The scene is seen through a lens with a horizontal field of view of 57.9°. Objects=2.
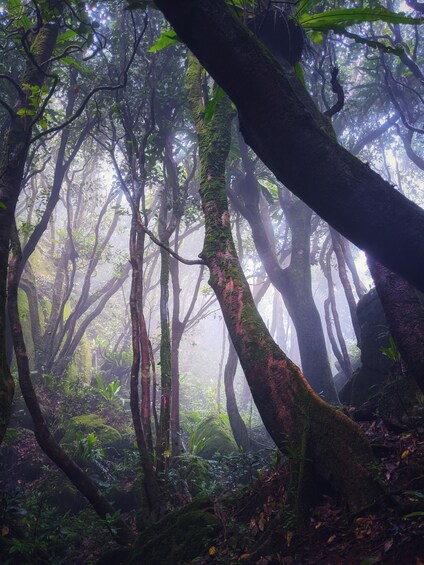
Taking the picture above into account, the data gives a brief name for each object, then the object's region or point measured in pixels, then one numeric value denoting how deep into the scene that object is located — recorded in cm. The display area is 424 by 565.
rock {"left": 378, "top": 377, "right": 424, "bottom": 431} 432
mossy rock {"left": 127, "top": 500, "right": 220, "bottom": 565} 359
